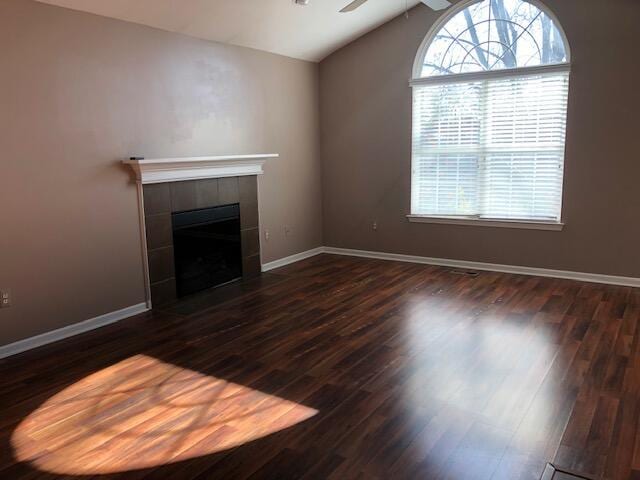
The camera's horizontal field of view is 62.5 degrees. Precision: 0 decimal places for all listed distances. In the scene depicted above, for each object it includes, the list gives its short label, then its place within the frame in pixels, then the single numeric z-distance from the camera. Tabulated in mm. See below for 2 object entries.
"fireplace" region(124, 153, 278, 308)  4543
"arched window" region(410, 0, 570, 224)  5215
